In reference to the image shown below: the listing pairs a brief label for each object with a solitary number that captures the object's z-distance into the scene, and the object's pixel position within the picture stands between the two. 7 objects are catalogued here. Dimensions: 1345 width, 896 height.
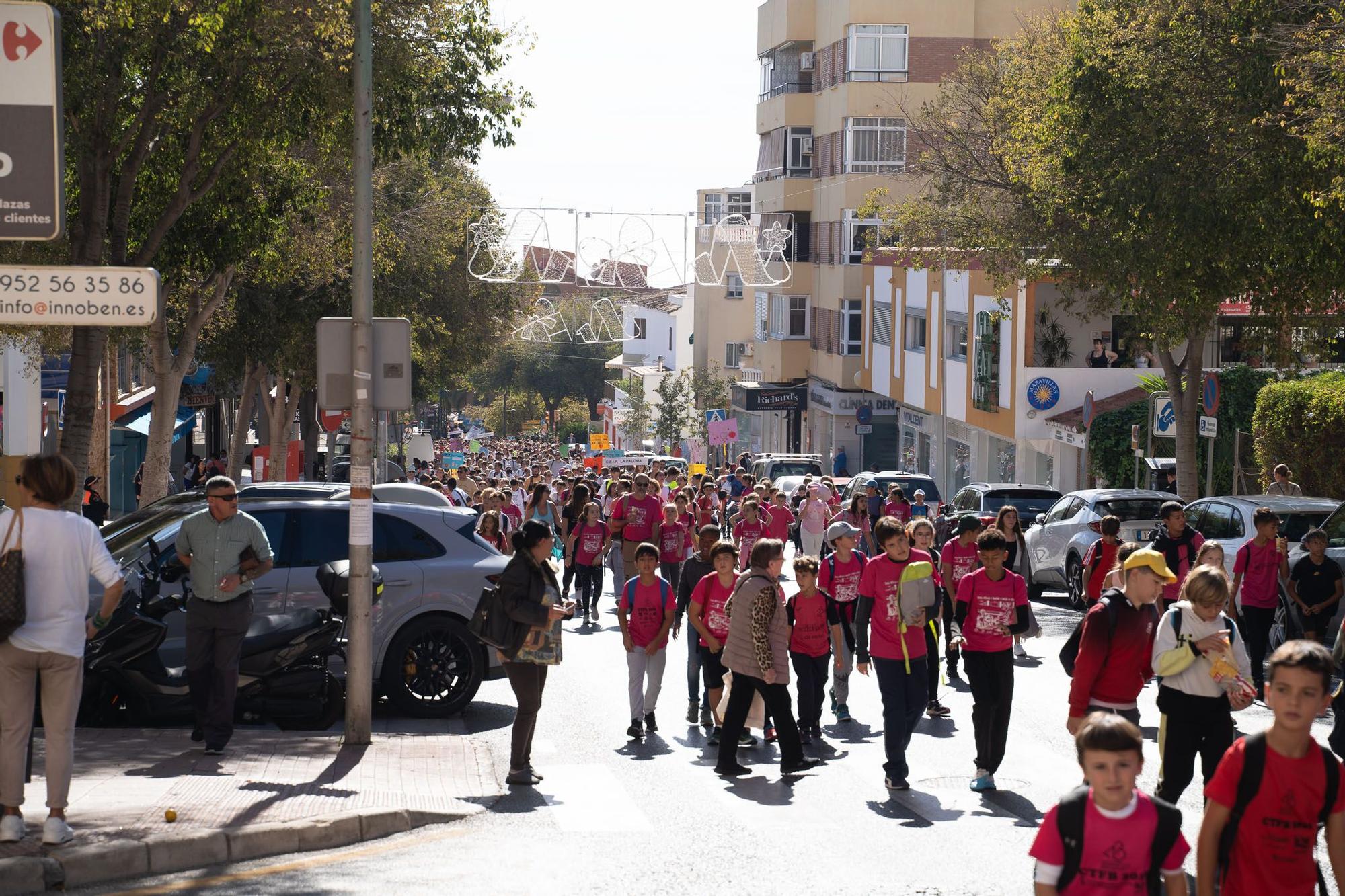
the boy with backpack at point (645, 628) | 12.88
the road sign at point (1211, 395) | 23.17
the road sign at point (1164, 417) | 26.66
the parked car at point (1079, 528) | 23.00
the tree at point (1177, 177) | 19.67
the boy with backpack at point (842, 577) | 13.43
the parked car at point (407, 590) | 13.34
